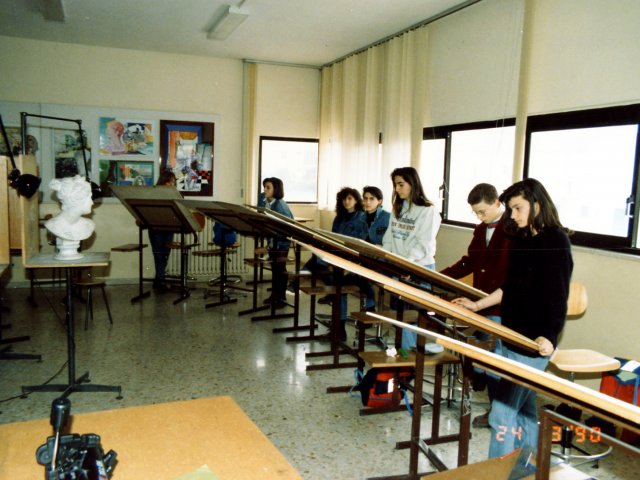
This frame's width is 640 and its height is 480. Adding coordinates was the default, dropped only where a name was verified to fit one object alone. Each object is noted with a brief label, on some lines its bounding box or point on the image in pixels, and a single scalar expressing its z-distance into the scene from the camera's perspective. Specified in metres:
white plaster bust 3.57
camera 0.98
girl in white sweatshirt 3.95
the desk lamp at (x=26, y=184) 3.28
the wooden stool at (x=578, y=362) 2.88
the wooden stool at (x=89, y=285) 5.04
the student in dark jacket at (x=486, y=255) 3.22
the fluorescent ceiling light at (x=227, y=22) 5.26
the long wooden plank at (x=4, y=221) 3.69
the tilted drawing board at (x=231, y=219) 4.33
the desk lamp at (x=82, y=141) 4.84
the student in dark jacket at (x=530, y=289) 2.23
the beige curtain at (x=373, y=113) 5.62
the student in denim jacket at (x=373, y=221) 5.10
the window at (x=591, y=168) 3.51
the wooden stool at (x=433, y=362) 2.80
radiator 7.50
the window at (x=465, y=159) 4.56
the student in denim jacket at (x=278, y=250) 5.80
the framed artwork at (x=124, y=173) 7.21
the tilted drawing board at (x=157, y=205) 5.25
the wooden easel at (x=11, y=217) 3.47
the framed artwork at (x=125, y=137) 7.16
